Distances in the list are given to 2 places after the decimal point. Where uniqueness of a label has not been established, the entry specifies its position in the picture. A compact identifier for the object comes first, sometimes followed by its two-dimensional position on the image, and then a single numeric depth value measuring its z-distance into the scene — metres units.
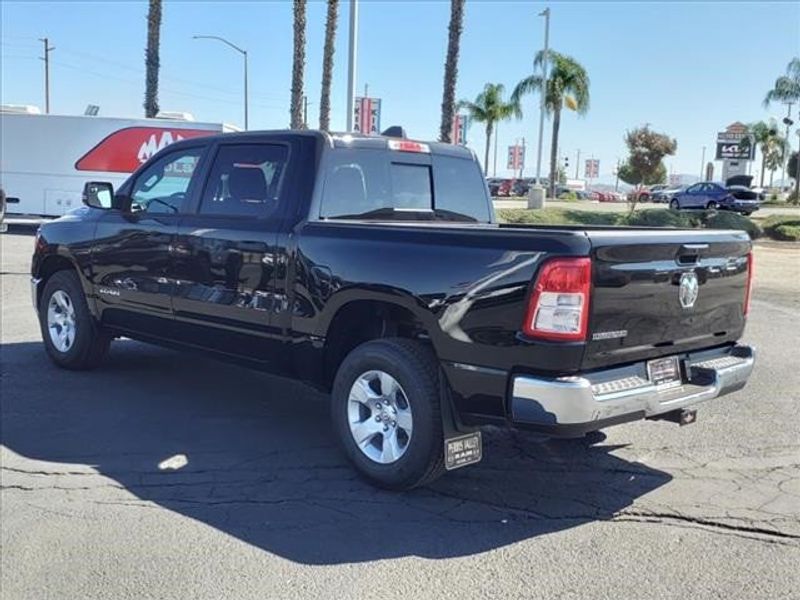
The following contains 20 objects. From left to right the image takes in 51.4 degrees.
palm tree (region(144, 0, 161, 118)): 27.39
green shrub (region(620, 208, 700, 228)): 27.03
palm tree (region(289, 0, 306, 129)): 25.80
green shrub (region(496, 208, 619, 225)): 27.58
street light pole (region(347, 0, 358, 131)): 17.75
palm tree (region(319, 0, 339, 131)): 26.61
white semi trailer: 23.38
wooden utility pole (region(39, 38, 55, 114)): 60.53
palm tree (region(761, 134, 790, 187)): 85.61
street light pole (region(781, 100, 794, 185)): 50.93
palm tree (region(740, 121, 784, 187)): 82.56
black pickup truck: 4.04
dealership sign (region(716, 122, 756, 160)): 63.66
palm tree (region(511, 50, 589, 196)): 48.88
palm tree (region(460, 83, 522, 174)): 61.72
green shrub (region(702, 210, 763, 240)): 27.16
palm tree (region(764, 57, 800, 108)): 49.69
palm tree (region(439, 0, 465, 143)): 24.89
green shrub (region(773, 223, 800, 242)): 27.23
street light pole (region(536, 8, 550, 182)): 43.58
